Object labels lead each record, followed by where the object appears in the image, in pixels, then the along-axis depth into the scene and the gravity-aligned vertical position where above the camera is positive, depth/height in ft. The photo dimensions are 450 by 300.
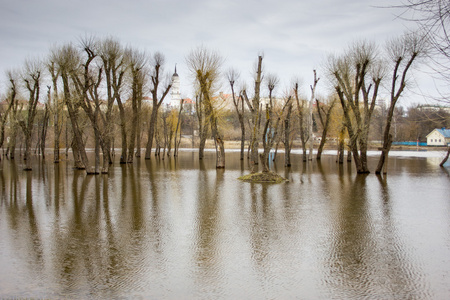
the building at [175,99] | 532.97 +62.61
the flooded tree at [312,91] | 125.08 +16.48
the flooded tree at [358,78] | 76.28 +13.22
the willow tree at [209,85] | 91.50 +13.79
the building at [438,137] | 278.46 +2.70
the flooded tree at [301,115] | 125.39 +9.35
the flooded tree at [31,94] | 88.07 +12.35
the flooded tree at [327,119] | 126.22 +7.72
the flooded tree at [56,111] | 101.10 +10.63
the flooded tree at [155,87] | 127.03 +18.93
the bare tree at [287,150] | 104.58 -2.05
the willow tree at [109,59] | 80.07 +17.90
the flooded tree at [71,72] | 73.10 +13.92
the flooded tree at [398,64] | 70.95 +14.57
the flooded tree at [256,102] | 82.24 +9.14
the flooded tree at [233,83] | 125.34 +19.28
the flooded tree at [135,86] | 111.96 +18.32
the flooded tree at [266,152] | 64.28 -1.60
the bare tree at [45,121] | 133.58 +8.66
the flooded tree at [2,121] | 125.18 +7.96
